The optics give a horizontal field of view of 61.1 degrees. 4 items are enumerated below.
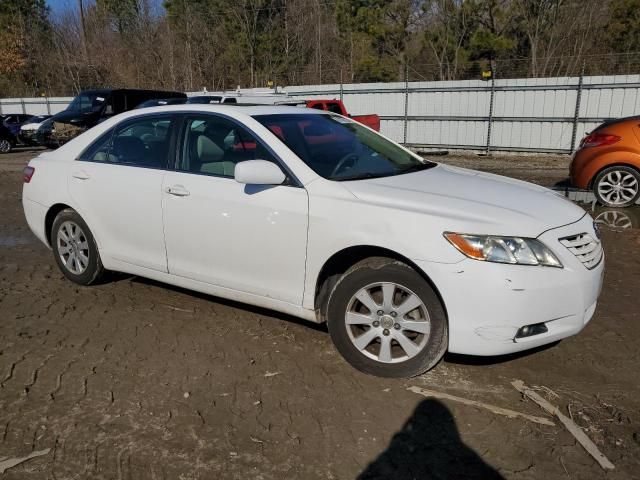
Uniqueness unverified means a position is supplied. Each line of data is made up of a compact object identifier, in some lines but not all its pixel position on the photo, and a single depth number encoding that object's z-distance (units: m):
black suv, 16.41
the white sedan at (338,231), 2.99
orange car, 7.99
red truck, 13.91
